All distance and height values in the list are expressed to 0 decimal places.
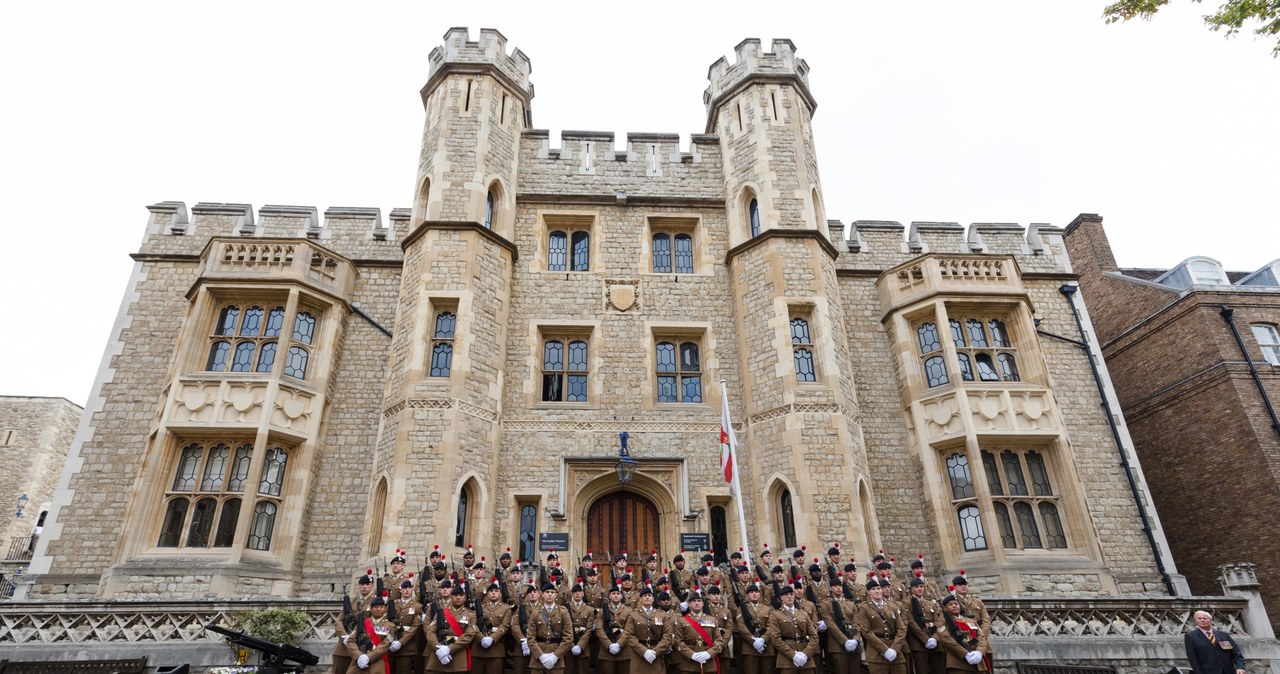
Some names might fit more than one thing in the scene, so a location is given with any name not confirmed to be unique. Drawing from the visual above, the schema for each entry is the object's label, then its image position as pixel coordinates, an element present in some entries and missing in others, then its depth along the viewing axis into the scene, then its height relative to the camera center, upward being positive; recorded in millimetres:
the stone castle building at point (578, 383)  12078 +3948
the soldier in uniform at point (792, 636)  7410 -562
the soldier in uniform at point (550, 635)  7414 -480
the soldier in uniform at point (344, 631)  7609 -403
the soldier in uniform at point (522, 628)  7559 -407
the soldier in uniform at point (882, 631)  7512 -531
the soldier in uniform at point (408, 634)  7535 -436
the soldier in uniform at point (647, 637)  7312 -523
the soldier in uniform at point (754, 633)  7754 -527
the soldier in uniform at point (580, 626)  7949 -418
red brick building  14617 +3859
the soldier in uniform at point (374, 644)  7223 -521
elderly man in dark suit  6930 -753
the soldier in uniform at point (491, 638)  7582 -505
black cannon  7701 -685
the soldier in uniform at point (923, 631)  7746 -558
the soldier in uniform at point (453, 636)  7266 -462
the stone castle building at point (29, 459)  27484 +5766
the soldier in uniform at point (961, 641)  7512 -650
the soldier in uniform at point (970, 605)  7812 -283
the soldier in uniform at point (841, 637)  7738 -593
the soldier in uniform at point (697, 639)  7414 -559
